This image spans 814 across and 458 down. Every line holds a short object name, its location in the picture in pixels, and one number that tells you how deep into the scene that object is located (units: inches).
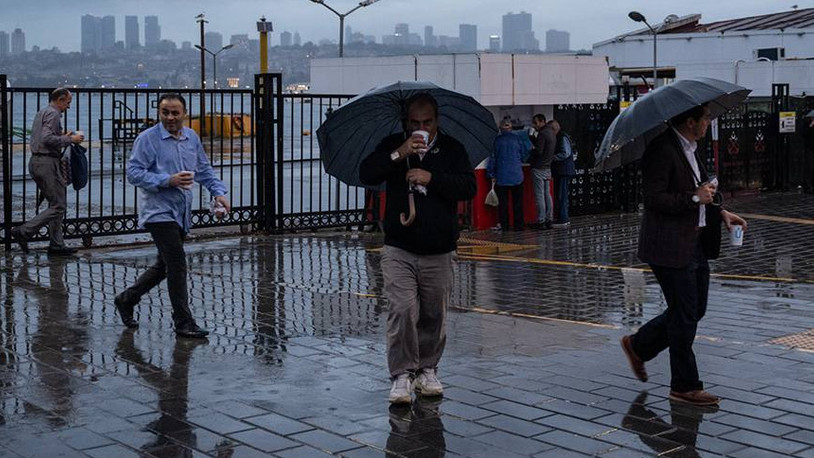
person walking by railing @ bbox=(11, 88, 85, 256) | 522.6
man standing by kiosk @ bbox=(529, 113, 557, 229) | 673.6
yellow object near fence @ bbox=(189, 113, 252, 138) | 644.1
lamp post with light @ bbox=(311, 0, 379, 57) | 1791.7
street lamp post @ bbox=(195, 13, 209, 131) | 2250.5
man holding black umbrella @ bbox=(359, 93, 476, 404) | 273.7
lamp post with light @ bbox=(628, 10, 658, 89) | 1851.6
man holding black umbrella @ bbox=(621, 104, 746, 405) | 274.8
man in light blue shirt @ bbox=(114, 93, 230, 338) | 351.3
